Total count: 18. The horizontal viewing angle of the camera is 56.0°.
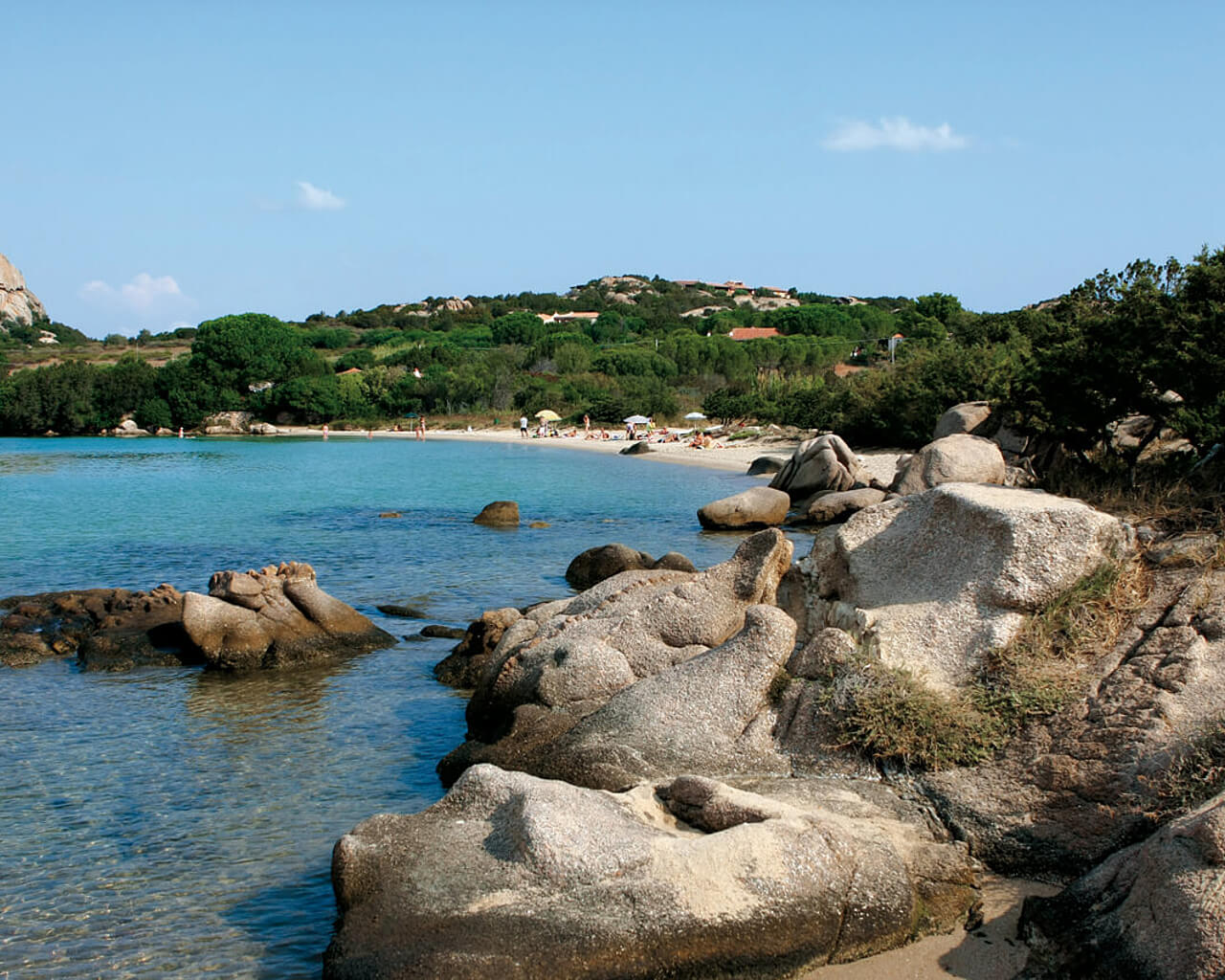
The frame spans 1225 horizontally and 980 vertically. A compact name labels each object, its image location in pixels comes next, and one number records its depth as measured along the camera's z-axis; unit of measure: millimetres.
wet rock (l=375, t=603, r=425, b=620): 18331
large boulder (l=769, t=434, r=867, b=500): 32094
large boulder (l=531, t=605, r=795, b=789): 8586
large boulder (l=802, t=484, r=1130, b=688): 8688
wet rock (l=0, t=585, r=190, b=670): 15352
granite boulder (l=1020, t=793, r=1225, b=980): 5617
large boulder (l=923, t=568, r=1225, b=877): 7418
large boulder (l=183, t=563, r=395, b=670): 14922
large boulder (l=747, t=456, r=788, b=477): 44250
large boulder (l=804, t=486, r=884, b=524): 28562
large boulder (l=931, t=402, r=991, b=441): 29031
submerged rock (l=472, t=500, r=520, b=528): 31328
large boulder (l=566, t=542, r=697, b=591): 20109
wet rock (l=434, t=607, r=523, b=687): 13984
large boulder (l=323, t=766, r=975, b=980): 6160
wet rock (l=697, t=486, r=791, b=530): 29219
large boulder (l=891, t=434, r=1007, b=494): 21906
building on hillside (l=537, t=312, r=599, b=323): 157912
